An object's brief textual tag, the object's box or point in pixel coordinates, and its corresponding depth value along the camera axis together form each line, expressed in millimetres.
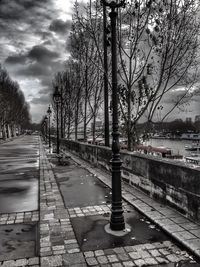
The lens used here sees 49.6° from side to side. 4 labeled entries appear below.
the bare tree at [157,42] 8648
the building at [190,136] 113363
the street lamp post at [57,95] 15558
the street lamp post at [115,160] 4242
